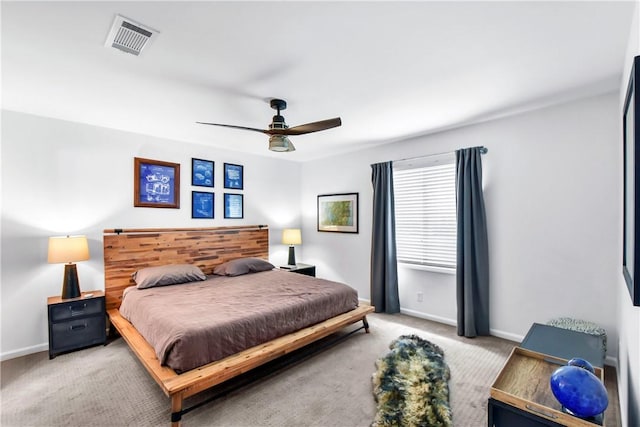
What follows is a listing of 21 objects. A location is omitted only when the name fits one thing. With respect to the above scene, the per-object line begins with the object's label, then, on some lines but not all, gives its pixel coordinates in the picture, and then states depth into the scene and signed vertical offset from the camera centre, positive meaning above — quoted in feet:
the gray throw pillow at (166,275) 11.31 -2.39
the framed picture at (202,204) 14.40 +0.62
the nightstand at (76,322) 9.72 -3.66
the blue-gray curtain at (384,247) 14.03 -1.55
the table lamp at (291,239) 17.12 -1.40
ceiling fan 8.68 +2.58
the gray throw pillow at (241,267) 13.93 -2.50
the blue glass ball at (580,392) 3.79 -2.35
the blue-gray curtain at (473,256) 11.23 -1.59
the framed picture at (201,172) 14.40 +2.20
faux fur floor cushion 6.53 -4.44
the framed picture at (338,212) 16.22 +0.19
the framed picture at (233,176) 15.66 +2.18
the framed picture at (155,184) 12.67 +1.48
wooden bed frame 6.79 -2.41
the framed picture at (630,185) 3.49 +0.39
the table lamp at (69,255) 9.74 -1.30
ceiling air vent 5.60 +3.69
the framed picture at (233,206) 15.70 +0.56
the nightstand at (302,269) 16.30 -2.98
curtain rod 11.32 +2.66
